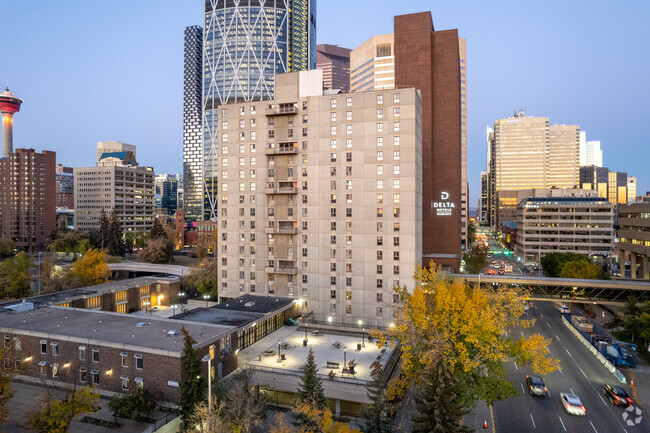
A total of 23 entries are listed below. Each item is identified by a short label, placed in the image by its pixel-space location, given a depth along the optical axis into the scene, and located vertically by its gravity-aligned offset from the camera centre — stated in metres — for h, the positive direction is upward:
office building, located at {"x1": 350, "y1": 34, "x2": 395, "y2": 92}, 145.62 +55.66
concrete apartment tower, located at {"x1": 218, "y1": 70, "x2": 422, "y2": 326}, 68.75 +2.67
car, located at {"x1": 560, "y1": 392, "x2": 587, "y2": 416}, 39.31 -19.38
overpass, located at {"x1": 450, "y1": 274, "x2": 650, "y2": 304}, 72.88 -15.32
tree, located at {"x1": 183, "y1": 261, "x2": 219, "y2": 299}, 86.94 -15.08
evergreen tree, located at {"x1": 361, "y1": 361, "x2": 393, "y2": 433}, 31.75 -16.53
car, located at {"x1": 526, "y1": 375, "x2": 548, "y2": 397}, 43.56 -19.43
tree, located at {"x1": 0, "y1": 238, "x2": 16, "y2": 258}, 146.12 -12.83
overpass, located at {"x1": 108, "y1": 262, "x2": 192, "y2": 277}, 110.19 -15.59
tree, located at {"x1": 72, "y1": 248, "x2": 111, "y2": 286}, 88.81 -13.12
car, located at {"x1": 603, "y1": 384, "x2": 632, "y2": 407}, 41.00 -19.40
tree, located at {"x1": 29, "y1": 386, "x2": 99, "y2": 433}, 29.42 -15.30
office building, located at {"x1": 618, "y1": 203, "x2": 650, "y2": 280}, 100.56 -6.04
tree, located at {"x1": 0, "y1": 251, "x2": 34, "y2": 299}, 73.94 -13.16
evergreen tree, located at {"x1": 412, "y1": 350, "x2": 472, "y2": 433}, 29.86 -14.66
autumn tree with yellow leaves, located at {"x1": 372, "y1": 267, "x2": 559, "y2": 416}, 32.72 -10.92
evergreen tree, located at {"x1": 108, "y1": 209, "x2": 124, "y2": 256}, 142.25 -9.27
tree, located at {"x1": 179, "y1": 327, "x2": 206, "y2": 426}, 34.22 -14.99
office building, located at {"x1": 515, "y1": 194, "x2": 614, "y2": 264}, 142.00 -5.22
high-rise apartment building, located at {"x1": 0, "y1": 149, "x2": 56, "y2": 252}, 188.88 +5.85
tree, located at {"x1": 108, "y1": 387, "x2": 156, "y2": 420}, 35.38 -17.50
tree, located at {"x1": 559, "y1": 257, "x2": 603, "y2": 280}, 86.05 -12.86
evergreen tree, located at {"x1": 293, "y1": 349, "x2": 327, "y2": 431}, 34.97 -16.45
